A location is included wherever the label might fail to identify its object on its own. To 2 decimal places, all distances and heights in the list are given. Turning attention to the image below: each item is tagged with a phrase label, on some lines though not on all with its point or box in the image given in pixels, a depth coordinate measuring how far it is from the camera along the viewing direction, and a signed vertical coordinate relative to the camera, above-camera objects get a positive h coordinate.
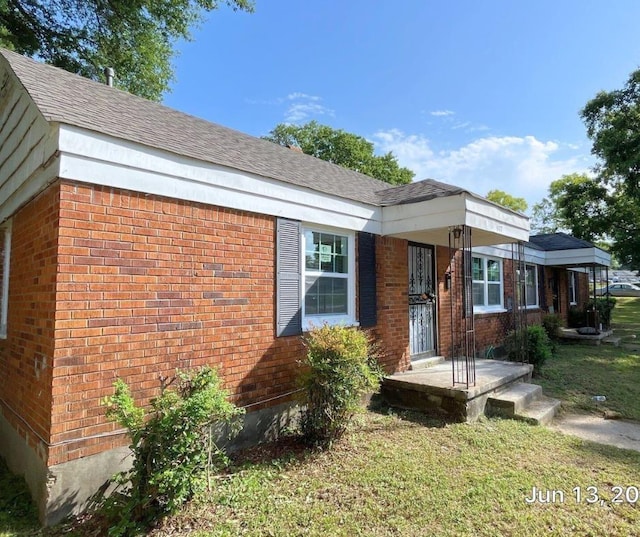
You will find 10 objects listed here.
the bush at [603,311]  15.84 -0.88
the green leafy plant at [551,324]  13.32 -1.21
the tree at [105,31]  11.91 +8.69
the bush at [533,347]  8.52 -1.32
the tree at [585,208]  22.69 +5.13
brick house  3.42 +0.38
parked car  43.94 +0.03
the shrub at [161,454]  3.01 -1.35
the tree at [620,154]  16.77 +6.46
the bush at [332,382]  4.49 -1.12
